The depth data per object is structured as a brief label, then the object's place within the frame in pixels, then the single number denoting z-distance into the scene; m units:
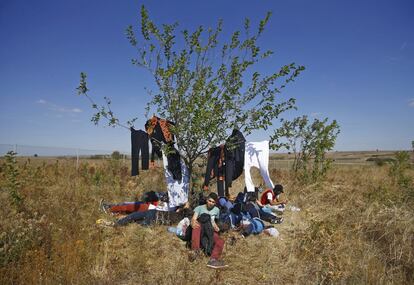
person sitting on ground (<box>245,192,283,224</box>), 6.78
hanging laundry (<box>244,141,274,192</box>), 7.91
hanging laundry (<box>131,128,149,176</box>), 6.39
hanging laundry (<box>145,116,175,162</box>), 6.25
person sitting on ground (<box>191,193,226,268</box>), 4.67
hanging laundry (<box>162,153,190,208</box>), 6.67
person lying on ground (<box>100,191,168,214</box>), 7.09
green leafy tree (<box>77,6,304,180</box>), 5.70
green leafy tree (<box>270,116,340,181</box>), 10.67
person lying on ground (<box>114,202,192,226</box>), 6.08
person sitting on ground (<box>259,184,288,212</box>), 8.10
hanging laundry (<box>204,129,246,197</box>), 6.92
